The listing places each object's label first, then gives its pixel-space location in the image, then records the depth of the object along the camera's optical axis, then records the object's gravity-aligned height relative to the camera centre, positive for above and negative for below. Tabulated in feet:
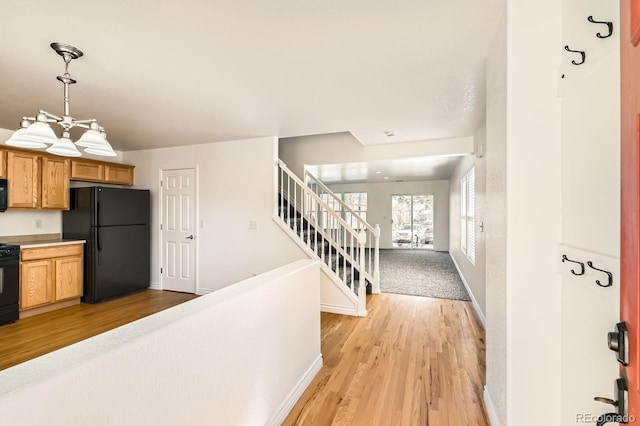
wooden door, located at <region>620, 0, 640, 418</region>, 2.17 +0.23
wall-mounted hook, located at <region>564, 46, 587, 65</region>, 3.64 +2.08
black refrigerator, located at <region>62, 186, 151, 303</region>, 13.21 -1.09
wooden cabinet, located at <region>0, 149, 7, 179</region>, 11.03 +1.92
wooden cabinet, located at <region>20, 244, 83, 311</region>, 11.30 -2.66
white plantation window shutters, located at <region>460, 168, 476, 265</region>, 13.99 -0.09
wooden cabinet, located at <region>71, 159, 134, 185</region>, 13.62 +2.13
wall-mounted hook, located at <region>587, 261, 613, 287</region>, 3.04 -0.72
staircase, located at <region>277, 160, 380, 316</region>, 12.13 -1.87
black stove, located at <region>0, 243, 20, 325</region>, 10.45 -2.59
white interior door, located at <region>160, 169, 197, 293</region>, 14.99 -0.90
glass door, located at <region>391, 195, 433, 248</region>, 30.73 -0.82
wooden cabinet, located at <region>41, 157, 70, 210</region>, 12.41 +1.35
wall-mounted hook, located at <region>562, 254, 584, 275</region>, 3.65 -0.65
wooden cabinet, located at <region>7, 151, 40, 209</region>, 11.34 +1.39
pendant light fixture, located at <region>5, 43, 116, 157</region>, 5.91 +1.72
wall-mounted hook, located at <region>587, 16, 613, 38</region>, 3.12 +2.10
